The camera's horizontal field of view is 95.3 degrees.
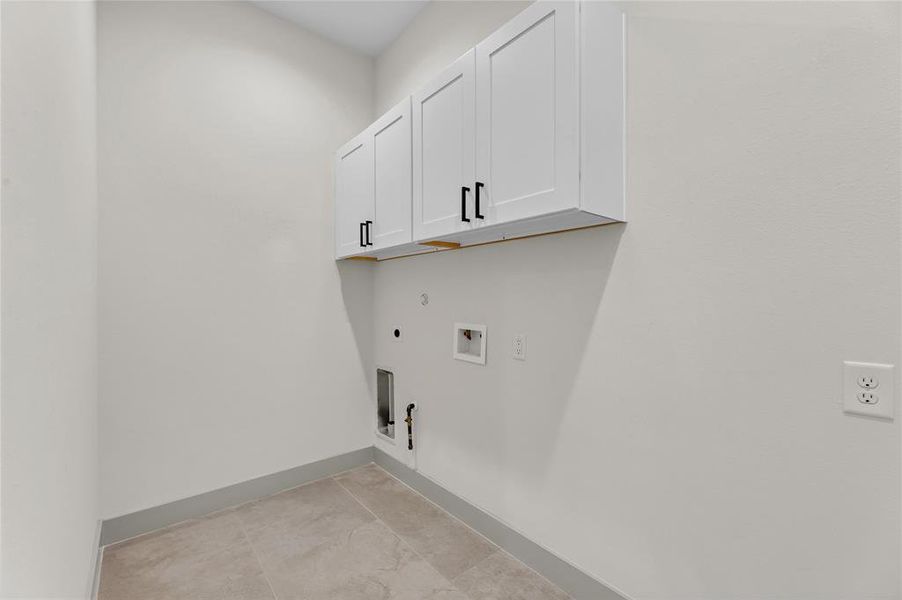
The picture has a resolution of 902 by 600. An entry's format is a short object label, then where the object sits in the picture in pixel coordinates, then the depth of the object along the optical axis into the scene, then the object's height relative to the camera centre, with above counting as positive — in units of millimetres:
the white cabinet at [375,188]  2098 +616
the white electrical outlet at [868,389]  976 -225
